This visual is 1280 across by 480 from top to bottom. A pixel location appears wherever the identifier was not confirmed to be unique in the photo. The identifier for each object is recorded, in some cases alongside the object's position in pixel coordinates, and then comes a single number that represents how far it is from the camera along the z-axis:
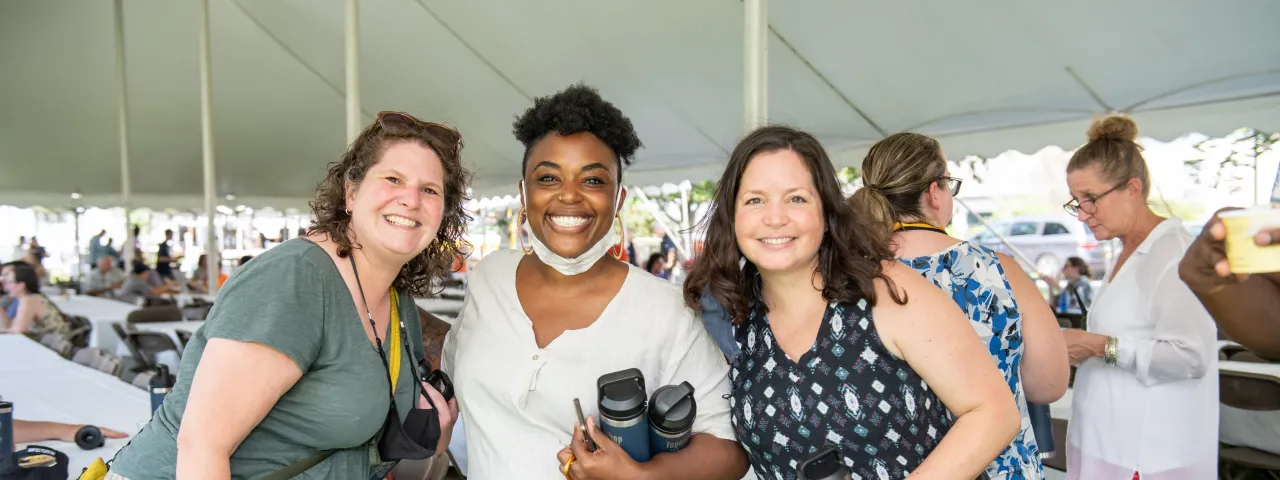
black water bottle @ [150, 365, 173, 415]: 2.44
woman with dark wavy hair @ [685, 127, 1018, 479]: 1.28
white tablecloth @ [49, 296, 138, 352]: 7.04
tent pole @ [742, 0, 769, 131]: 3.08
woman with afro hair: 1.55
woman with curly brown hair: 1.28
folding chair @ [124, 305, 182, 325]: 6.75
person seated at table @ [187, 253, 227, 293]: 11.38
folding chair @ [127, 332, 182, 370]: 5.37
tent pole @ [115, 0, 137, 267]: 10.68
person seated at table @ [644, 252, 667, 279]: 9.10
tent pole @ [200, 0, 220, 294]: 9.35
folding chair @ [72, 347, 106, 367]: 4.71
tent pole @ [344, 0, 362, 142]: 5.96
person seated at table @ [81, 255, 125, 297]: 10.88
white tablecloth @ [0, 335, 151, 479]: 2.99
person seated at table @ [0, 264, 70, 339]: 6.07
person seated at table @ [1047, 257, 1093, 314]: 7.34
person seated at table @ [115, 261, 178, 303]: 9.69
